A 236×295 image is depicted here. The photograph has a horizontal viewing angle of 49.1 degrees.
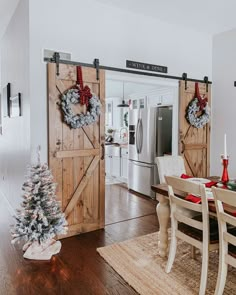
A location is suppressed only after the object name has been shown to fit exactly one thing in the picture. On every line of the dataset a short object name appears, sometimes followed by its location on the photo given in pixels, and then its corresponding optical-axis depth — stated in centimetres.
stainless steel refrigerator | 495
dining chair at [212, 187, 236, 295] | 171
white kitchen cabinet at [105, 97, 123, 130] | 823
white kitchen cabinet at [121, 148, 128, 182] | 639
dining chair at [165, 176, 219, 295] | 199
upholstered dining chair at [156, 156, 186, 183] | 312
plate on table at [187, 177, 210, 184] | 275
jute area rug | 221
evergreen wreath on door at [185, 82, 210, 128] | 438
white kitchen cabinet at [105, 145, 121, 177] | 671
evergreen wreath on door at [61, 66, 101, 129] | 312
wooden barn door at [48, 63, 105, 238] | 313
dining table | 260
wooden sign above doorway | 374
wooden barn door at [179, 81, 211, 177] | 438
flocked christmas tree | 268
